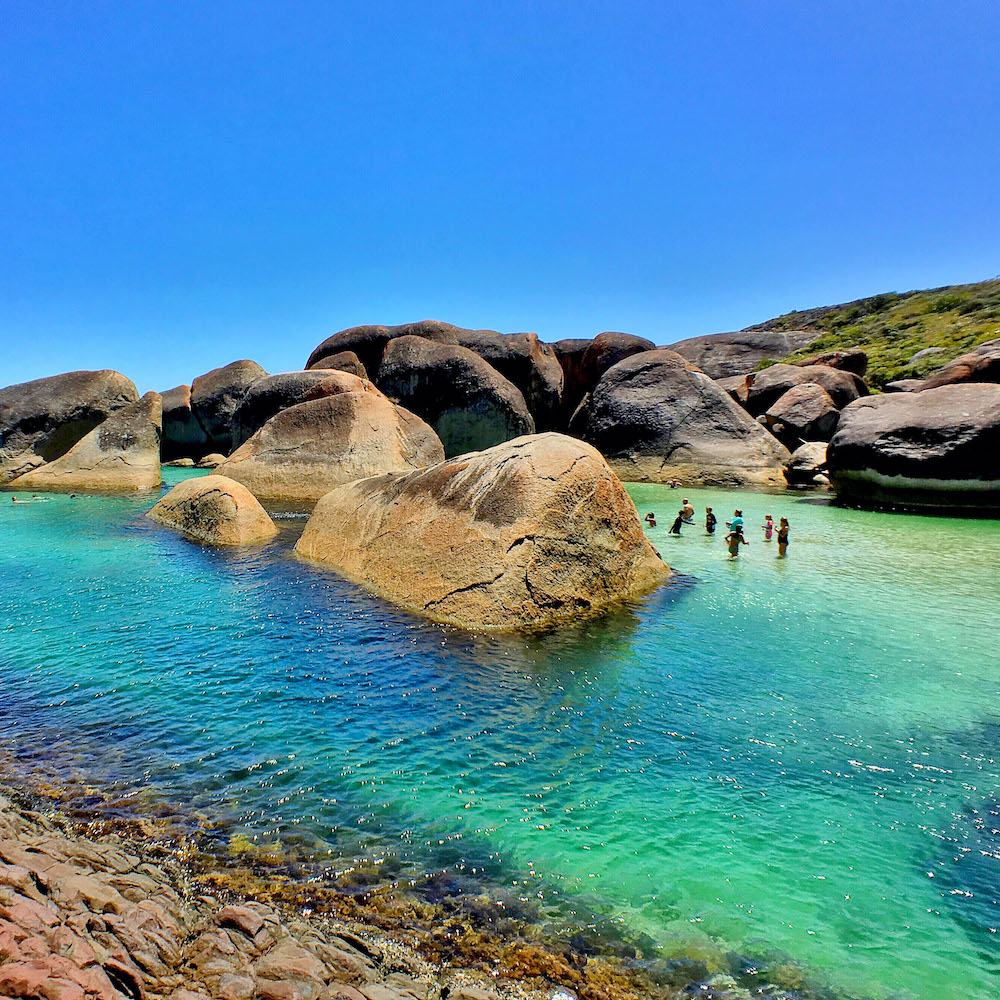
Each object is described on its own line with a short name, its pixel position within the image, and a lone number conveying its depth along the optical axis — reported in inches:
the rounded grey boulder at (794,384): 1348.4
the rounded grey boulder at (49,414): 1026.1
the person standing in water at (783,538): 531.8
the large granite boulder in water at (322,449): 821.9
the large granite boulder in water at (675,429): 1109.1
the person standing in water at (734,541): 527.2
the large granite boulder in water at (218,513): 561.9
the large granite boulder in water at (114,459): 997.2
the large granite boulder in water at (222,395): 1501.0
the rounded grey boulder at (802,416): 1251.2
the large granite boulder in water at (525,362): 1446.9
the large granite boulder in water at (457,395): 1189.1
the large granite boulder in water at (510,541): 339.3
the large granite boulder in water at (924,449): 725.9
